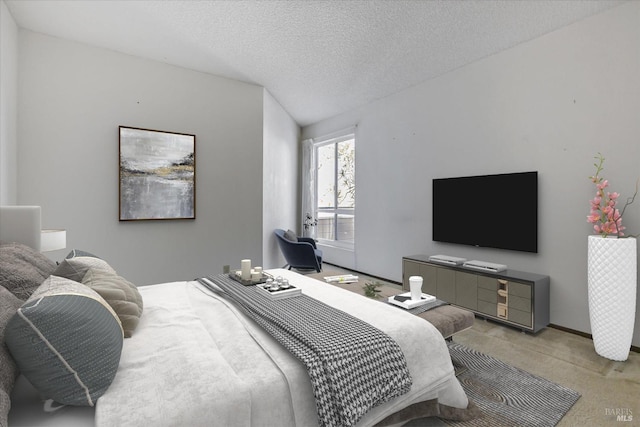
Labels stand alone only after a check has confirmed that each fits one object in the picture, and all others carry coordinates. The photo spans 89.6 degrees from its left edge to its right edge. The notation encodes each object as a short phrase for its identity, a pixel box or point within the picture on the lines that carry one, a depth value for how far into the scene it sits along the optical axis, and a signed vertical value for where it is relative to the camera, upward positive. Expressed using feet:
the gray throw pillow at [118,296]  4.67 -1.29
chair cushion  15.89 -1.26
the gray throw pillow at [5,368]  2.74 -1.49
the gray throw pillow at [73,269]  4.82 -0.91
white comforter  3.23 -1.90
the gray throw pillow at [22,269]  4.23 -0.87
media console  9.52 -2.58
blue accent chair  14.69 -2.03
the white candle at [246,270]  7.45 -1.39
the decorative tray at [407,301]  6.82 -1.96
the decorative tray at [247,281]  7.31 -1.61
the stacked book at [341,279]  9.05 -1.94
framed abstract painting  12.05 +1.39
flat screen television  10.55 +0.04
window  18.69 +1.27
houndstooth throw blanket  3.81 -1.90
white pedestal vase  7.83 -2.01
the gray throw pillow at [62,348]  3.02 -1.36
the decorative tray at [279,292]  6.34 -1.64
